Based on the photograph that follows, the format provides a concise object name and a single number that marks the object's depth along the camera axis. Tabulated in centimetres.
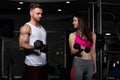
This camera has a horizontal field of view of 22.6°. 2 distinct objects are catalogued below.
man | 273
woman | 302
